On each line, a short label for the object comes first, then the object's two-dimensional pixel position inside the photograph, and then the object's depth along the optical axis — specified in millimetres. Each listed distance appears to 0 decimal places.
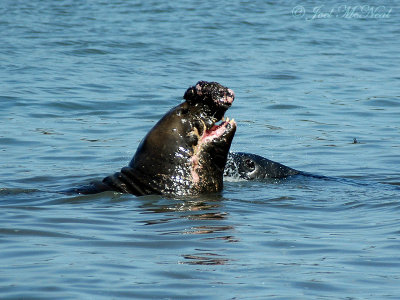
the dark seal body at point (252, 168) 18152
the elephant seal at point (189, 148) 14484
